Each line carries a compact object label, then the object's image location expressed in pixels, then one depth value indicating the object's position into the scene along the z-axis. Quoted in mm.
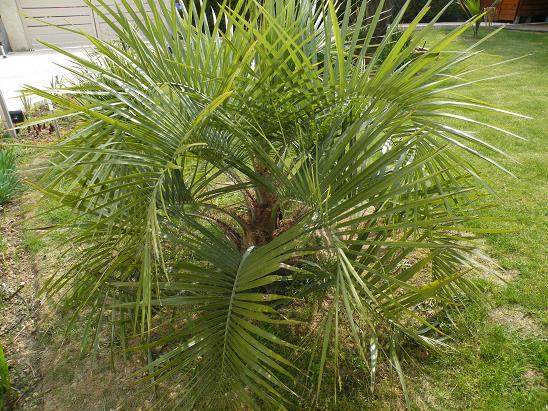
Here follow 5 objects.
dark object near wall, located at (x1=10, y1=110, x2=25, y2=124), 4746
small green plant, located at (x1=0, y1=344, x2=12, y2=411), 1775
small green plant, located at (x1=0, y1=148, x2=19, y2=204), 3400
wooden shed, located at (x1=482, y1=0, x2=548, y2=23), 12109
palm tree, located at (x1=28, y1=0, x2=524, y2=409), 1412
